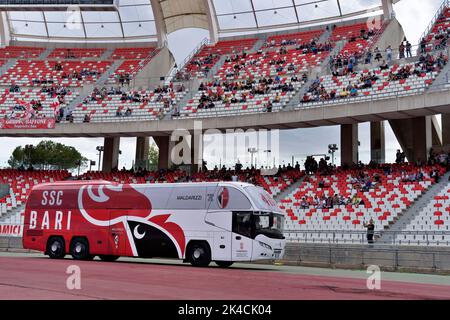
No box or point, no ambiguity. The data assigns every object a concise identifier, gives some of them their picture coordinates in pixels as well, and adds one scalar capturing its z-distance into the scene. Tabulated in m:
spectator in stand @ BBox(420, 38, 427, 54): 37.03
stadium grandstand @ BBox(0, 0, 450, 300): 28.34
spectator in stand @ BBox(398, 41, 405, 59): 37.65
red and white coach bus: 19.58
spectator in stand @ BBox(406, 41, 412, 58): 37.28
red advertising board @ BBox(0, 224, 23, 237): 30.52
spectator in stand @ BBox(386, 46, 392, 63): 38.04
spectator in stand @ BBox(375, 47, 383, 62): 38.40
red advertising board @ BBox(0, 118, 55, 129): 41.62
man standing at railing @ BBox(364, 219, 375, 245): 22.89
